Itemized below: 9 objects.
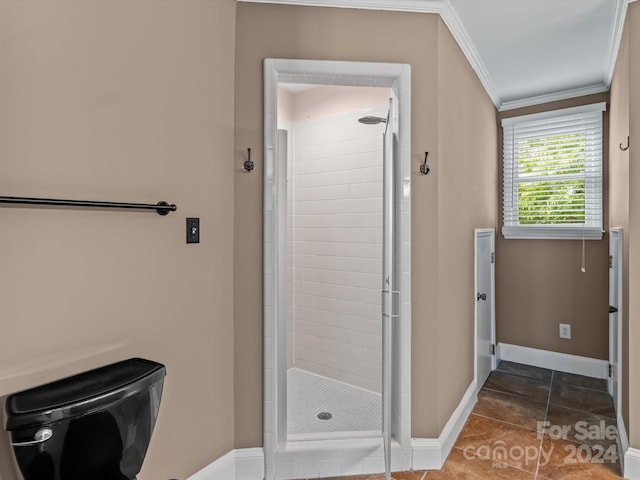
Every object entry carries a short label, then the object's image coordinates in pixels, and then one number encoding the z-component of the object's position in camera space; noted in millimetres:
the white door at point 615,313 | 2252
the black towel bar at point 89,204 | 1075
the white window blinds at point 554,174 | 3117
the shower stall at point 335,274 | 1896
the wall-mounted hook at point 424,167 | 1963
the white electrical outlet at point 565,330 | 3316
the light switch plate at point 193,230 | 1662
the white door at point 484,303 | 2824
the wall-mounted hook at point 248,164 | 1855
